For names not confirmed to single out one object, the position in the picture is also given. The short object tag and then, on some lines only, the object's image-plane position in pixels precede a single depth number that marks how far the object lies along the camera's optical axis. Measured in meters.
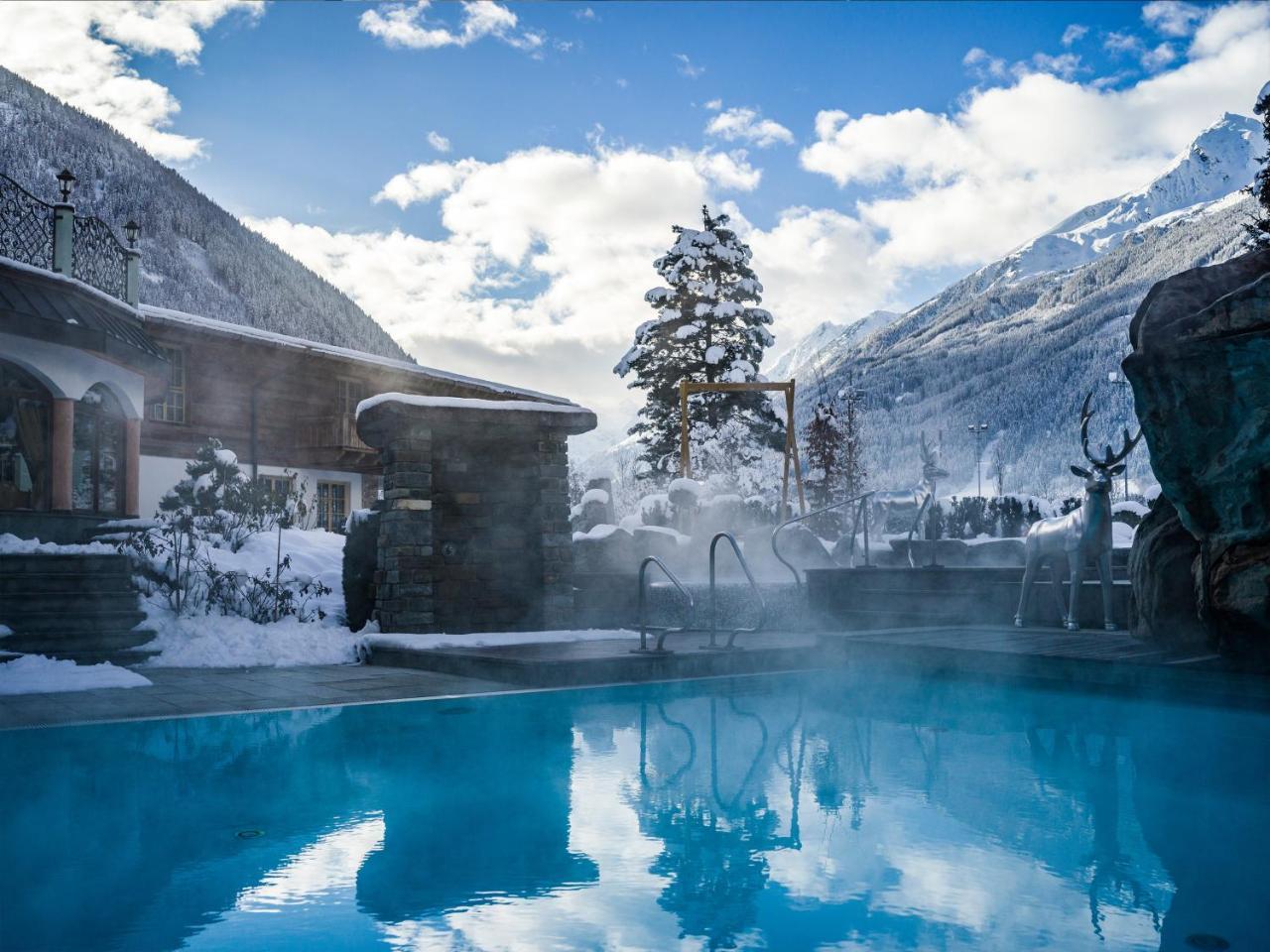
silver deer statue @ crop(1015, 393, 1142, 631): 8.58
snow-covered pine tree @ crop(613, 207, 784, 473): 30.52
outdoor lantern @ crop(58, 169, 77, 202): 17.48
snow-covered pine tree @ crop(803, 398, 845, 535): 42.88
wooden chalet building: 16.19
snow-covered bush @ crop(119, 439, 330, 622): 10.65
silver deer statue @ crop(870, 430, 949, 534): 12.84
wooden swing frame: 19.55
